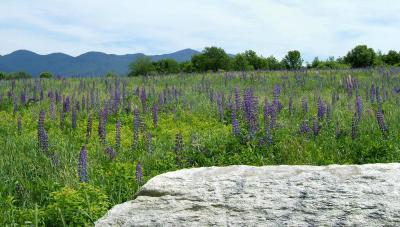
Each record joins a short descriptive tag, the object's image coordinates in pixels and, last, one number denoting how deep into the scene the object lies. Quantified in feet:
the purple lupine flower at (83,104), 34.71
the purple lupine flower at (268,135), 21.76
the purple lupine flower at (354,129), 22.21
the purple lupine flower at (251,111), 22.60
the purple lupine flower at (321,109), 26.13
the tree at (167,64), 298.35
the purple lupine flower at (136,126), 23.44
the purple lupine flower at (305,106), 30.05
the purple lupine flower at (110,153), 21.18
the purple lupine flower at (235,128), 22.84
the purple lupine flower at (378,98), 32.20
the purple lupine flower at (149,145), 21.76
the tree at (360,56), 190.29
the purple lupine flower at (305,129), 23.28
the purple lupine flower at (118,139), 23.05
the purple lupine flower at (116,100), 33.55
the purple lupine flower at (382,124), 22.23
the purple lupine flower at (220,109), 30.25
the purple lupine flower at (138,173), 16.78
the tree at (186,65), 245.90
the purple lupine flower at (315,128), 23.09
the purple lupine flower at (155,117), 28.43
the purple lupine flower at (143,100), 33.23
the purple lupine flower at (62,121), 28.91
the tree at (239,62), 219.65
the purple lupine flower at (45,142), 21.58
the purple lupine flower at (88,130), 24.66
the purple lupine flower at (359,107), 26.51
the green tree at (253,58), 258.98
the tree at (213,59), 224.53
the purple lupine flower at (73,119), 28.18
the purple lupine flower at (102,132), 23.20
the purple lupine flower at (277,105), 30.20
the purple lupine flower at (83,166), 17.52
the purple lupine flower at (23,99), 37.96
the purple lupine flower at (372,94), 33.63
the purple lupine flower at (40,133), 21.76
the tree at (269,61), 253.61
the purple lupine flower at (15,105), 34.93
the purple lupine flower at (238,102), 30.03
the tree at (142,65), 293.96
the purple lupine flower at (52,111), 31.27
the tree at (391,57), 193.49
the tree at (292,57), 224.98
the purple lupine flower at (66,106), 32.53
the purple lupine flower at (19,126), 28.02
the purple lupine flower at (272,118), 23.91
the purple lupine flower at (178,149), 20.35
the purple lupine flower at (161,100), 35.16
